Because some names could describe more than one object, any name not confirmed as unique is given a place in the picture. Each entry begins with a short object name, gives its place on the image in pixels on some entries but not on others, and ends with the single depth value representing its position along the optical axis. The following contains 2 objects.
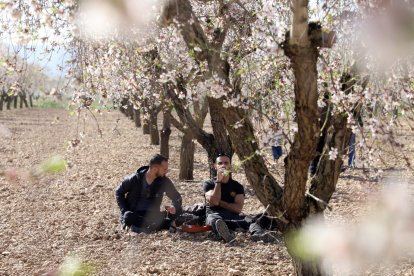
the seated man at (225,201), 14.07
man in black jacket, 14.52
